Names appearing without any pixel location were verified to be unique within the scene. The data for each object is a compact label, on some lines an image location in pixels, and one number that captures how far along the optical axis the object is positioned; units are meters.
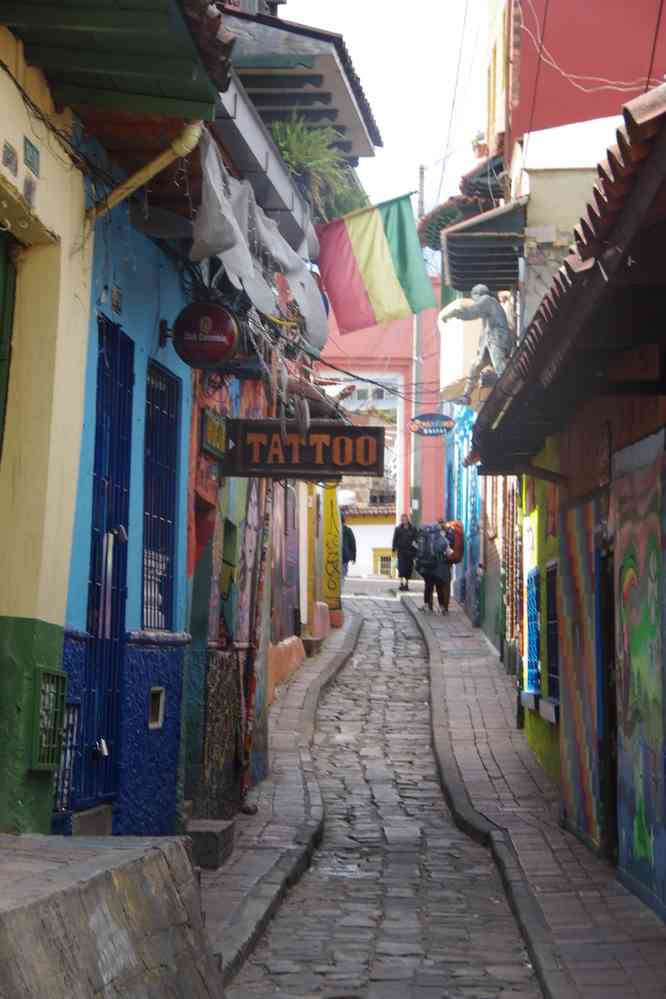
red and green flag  13.08
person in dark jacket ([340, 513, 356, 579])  33.56
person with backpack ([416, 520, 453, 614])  26.23
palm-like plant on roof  13.45
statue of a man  19.39
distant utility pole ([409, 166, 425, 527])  36.03
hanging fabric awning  8.74
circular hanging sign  10.21
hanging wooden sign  11.03
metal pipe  8.04
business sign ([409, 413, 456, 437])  29.41
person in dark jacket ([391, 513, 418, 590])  30.38
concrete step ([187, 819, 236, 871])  10.56
